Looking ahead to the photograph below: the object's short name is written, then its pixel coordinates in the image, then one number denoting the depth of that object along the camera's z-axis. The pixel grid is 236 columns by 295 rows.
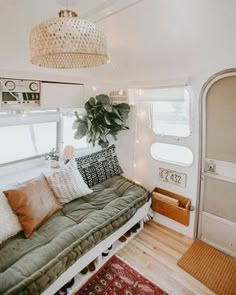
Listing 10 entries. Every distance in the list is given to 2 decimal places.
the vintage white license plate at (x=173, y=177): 2.57
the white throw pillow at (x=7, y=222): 1.77
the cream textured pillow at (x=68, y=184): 2.31
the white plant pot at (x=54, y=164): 2.60
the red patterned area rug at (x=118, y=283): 1.86
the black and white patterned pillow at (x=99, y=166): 2.74
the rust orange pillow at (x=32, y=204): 1.89
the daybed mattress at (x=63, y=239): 1.42
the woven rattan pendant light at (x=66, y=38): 0.97
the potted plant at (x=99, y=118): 2.67
